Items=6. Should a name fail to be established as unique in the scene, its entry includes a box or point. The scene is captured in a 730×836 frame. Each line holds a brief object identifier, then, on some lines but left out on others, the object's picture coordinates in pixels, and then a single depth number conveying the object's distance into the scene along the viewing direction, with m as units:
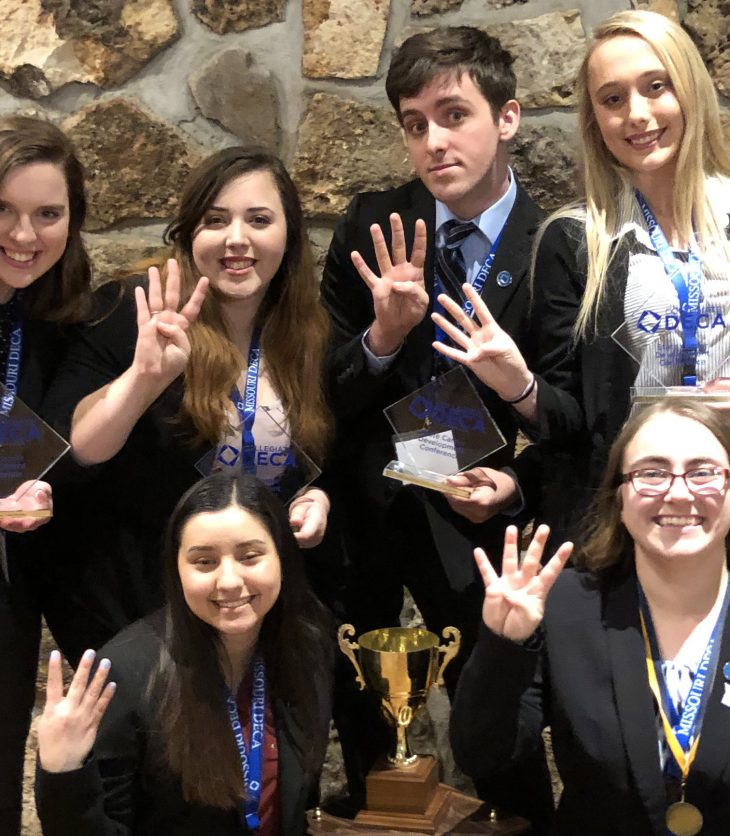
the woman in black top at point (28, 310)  2.31
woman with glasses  1.91
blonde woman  2.26
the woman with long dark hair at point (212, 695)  2.02
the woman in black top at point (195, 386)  2.39
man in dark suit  2.42
